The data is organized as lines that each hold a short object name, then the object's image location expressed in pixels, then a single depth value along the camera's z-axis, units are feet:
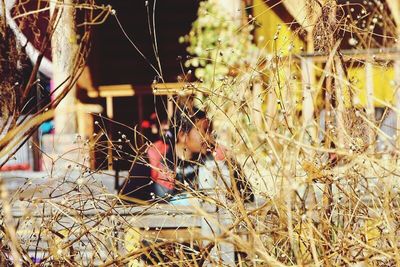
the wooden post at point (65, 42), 34.46
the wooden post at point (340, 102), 20.93
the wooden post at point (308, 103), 17.85
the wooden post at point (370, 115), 18.94
